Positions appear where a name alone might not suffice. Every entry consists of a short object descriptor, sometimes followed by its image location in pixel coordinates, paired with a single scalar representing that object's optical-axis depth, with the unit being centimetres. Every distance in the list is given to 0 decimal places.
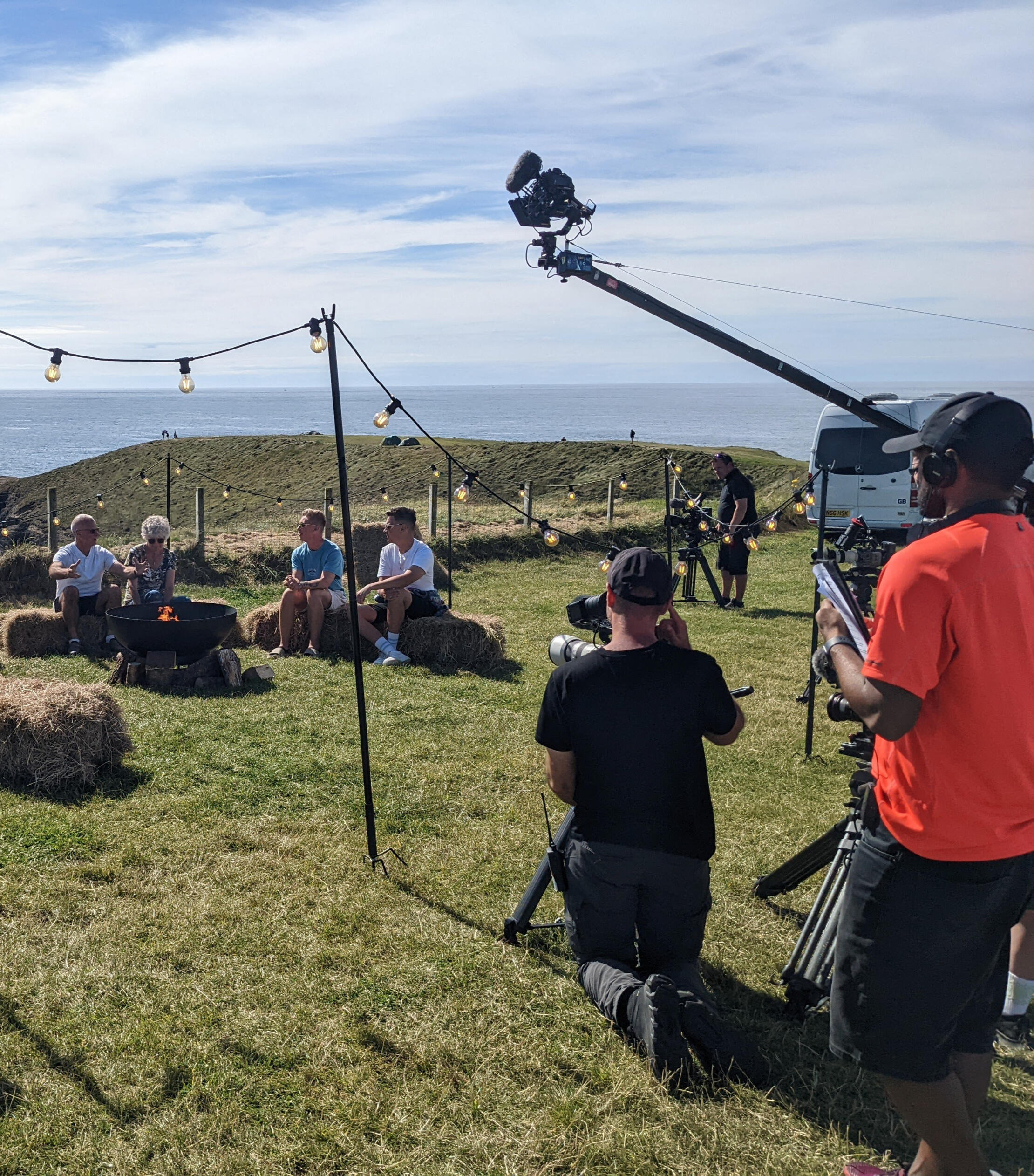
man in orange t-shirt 227
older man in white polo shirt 944
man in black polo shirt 1227
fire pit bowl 813
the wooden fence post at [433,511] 1662
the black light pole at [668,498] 1088
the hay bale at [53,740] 579
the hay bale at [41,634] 930
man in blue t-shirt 931
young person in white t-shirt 912
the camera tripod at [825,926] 355
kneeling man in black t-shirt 336
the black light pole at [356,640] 461
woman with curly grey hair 908
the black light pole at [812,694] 552
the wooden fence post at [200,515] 1507
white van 1581
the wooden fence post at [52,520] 1495
